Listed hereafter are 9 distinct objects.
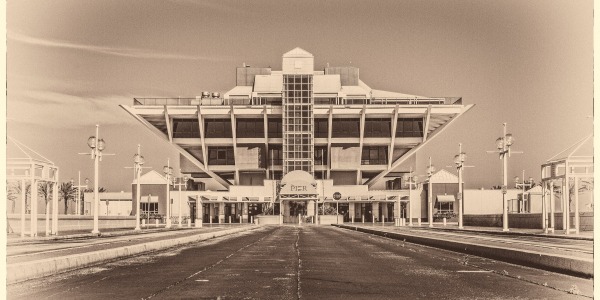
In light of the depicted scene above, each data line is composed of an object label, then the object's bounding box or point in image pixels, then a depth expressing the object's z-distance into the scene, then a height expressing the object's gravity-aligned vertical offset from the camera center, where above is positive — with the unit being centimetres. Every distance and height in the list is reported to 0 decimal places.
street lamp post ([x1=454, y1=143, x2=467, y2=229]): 9548 +286
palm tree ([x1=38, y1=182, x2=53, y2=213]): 15859 -133
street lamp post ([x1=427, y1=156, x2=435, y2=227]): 10984 +181
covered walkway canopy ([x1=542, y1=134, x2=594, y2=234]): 5941 +90
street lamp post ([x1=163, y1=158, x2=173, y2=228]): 11072 +172
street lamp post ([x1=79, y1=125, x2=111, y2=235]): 6781 +274
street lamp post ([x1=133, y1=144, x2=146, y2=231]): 8738 +231
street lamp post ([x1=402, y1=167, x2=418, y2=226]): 15258 +108
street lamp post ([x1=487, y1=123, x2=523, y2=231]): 7231 +308
